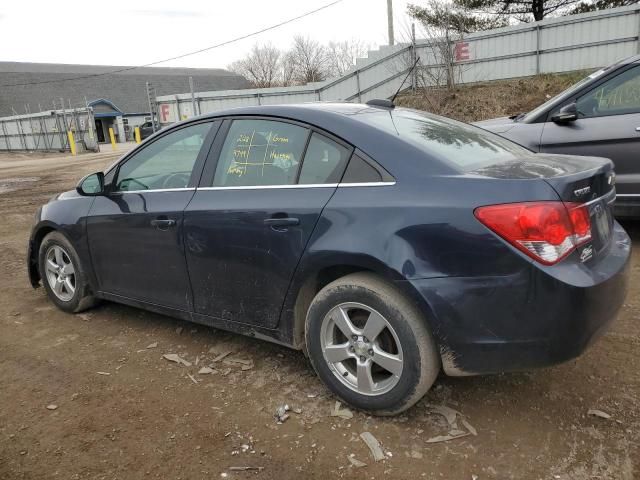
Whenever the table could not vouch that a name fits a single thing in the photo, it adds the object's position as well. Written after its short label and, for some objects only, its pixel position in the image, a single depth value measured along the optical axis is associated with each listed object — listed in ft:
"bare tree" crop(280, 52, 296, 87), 198.58
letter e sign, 53.76
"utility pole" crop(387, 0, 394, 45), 70.79
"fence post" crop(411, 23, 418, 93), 55.16
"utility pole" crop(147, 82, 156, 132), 67.67
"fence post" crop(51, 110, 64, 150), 112.37
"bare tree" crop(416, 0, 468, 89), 52.95
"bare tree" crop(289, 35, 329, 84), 183.07
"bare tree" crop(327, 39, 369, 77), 181.80
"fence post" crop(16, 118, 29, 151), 123.65
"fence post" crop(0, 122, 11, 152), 128.57
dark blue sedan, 7.47
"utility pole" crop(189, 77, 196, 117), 66.13
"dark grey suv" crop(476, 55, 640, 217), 15.85
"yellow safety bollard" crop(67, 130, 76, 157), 104.06
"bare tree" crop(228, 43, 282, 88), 214.48
